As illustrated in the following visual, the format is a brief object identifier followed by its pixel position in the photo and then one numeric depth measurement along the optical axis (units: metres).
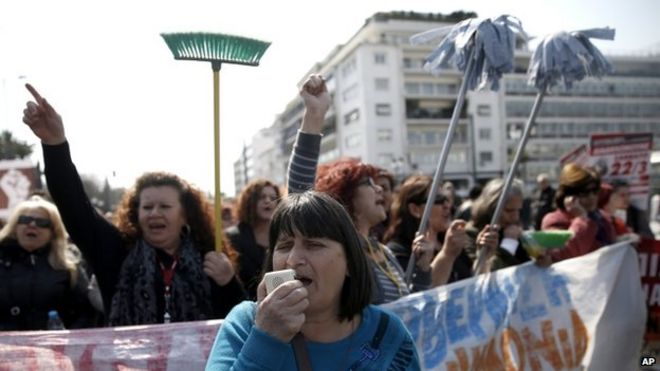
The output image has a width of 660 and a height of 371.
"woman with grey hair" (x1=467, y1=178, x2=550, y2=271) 4.01
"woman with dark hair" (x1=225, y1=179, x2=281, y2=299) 4.19
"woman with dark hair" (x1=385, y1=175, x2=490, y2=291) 3.48
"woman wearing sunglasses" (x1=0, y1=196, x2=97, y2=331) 3.40
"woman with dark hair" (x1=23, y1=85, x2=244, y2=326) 2.49
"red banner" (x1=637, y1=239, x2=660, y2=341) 4.43
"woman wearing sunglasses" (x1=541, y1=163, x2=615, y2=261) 4.67
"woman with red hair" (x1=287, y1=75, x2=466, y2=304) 2.87
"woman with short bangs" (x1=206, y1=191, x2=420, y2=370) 1.57
